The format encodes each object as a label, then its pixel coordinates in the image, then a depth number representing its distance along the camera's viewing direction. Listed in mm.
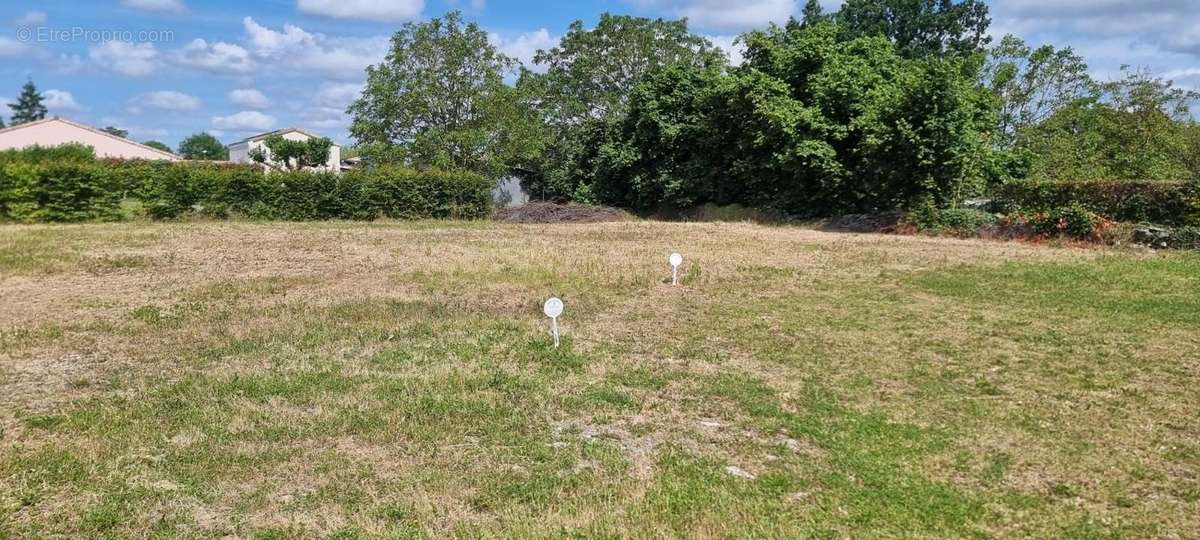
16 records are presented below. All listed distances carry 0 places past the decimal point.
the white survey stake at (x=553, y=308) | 6551
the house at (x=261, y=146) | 63812
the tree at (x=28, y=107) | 105688
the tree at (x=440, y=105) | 30000
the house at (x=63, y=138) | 54438
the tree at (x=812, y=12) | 35938
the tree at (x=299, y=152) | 45344
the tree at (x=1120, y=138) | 20859
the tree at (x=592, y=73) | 33438
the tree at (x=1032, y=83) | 27142
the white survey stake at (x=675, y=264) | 10016
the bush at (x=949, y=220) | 17344
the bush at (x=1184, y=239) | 13656
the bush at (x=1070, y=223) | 15164
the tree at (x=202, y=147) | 114462
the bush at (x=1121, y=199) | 14625
